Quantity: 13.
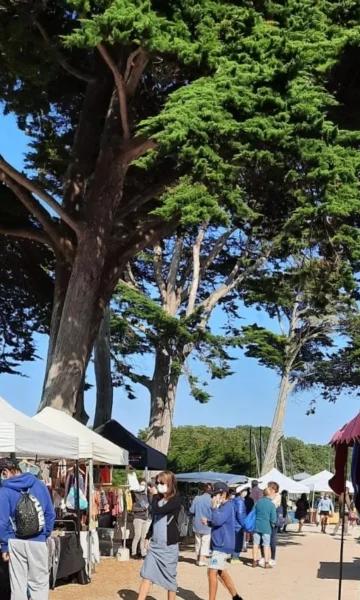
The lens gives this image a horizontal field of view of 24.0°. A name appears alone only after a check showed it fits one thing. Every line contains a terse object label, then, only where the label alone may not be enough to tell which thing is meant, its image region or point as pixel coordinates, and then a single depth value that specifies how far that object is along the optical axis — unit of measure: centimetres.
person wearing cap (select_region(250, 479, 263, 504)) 2192
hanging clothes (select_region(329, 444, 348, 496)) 1121
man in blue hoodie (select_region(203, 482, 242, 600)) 1026
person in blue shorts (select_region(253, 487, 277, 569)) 1601
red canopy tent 936
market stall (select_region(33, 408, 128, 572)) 1342
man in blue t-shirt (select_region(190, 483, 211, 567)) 1628
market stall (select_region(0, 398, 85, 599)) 935
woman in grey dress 941
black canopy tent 2166
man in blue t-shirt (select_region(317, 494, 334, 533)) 3638
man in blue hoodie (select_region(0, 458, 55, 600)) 815
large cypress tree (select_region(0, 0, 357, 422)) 1299
